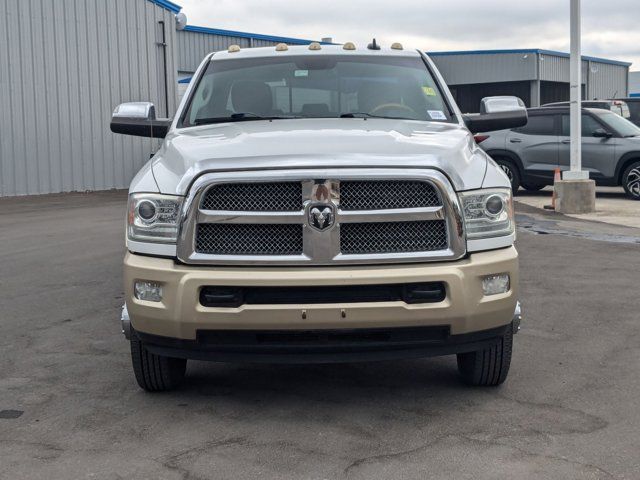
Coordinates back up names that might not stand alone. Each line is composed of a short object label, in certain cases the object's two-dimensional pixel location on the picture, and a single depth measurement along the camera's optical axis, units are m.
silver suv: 17.11
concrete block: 14.77
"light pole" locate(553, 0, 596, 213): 14.78
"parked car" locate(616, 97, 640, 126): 25.06
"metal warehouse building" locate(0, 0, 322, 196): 20.36
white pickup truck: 3.99
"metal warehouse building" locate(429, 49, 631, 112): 45.31
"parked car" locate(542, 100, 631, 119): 22.89
